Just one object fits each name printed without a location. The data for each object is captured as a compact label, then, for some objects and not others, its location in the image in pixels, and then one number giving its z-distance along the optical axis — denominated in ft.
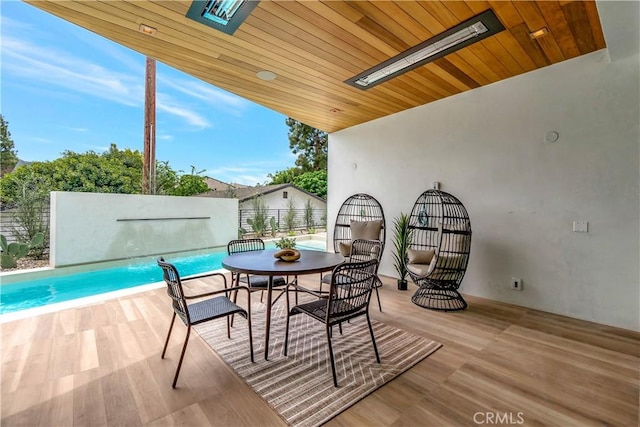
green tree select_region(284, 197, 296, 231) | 30.94
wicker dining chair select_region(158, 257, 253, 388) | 6.16
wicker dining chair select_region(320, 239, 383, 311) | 10.61
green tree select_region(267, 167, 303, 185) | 49.39
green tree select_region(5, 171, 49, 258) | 17.67
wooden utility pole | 24.59
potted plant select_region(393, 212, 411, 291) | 13.83
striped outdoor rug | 5.62
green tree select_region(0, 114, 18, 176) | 27.66
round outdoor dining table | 7.06
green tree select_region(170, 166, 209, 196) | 32.17
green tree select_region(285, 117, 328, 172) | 47.75
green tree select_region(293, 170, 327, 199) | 45.98
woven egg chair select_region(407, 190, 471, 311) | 11.18
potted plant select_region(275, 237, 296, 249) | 15.92
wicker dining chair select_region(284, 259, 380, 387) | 6.37
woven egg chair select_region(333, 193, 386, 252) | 17.16
